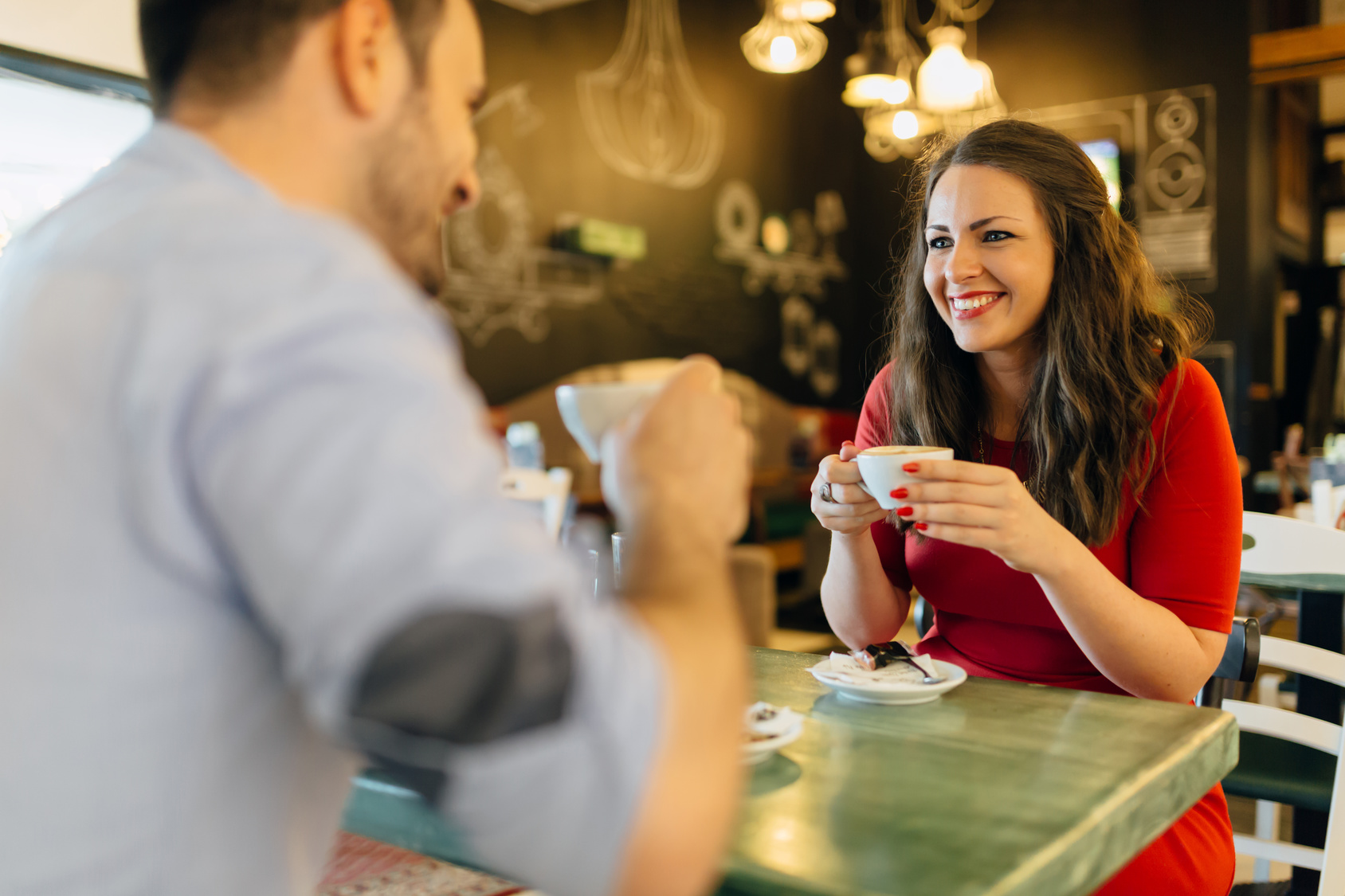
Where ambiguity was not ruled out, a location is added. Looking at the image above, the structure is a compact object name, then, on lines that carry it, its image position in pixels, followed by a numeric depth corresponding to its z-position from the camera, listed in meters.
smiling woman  1.38
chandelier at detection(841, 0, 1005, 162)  4.80
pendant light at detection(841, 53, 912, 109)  5.06
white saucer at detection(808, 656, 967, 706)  1.18
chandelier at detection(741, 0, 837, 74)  4.70
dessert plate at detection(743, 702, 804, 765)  0.96
